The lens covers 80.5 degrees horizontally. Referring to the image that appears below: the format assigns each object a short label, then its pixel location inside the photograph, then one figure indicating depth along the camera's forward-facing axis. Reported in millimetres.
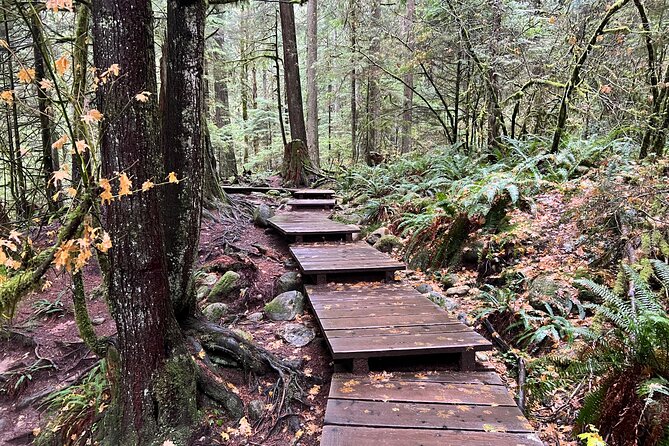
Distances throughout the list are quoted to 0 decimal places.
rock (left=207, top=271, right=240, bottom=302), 5426
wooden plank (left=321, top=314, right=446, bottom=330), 3945
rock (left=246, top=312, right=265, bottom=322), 5074
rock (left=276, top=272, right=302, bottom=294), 5758
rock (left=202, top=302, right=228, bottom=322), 4934
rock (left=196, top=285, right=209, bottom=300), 5405
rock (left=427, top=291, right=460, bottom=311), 4931
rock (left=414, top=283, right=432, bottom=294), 5457
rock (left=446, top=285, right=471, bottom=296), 5261
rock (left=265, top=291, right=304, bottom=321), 5113
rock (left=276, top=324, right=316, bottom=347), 4519
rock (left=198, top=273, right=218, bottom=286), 5723
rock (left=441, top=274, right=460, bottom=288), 5562
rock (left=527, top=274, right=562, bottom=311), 4320
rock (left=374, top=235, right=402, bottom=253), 7215
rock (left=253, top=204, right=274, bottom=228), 8547
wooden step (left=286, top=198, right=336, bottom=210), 10220
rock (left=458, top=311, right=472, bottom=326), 4559
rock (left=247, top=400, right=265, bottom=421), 3348
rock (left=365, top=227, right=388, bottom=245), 7855
